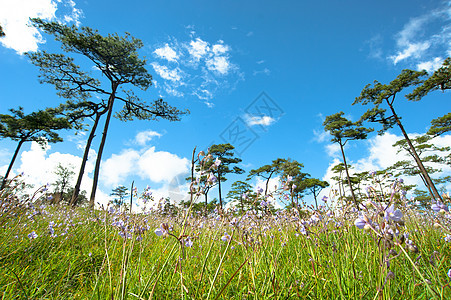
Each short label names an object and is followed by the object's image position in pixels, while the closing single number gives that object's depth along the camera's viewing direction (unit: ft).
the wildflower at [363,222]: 3.08
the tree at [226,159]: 104.61
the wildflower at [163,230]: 3.50
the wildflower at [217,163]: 4.42
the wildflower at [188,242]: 5.96
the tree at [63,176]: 151.15
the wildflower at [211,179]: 3.81
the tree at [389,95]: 57.86
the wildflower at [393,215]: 2.80
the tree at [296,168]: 109.91
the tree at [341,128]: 83.61
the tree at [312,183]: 114.73
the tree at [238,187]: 106.07
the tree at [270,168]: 116.06
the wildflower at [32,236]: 8.97
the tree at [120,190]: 176.96
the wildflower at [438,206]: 4.36
